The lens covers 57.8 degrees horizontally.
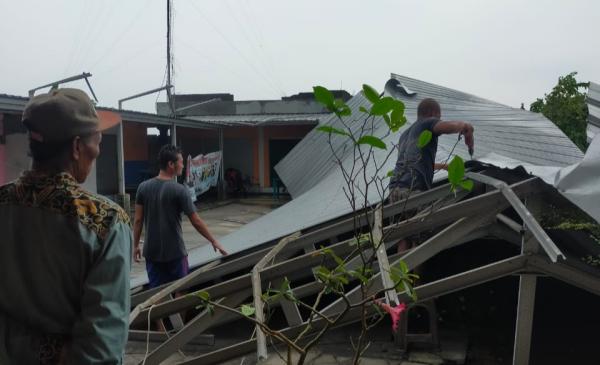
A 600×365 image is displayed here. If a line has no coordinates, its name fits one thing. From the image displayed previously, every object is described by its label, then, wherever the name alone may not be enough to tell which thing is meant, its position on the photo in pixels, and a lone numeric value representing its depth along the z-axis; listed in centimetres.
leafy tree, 1030
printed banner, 1527
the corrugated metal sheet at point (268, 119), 1769
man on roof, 372
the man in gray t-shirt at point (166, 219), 409
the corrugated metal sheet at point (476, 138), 591
